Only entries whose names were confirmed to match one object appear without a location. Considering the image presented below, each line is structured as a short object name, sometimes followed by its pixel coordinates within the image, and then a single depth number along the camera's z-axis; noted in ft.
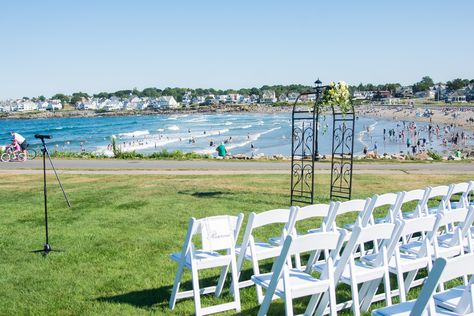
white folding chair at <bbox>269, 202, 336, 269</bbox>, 17.43
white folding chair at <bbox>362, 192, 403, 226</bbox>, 20.10
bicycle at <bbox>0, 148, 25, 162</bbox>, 79.56
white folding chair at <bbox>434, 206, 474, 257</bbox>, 16.37
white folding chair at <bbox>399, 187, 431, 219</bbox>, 21.57
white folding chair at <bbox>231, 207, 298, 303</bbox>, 16.63
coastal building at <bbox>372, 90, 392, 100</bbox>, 589.07
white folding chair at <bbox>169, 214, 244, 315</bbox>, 16.58
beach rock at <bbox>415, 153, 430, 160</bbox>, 93.61
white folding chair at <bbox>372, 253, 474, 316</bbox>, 9.83
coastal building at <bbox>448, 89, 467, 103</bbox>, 520.83
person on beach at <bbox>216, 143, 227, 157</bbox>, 95.91
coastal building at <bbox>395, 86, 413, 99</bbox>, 637.71
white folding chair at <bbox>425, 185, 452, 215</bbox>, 21.93
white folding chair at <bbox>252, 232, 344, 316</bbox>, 13.29
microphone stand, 25.23
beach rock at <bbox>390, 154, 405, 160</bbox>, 90.25
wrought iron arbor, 36.29
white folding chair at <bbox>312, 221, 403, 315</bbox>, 14.06
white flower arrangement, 35.32
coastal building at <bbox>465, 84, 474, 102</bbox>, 514.68
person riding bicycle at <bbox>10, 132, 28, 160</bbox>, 62.38
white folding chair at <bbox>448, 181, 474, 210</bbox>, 23.90
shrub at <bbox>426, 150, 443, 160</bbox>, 86.82
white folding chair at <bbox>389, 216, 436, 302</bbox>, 15.06
